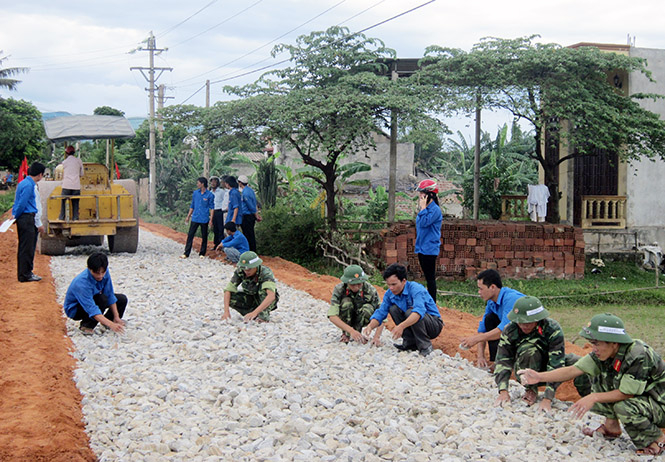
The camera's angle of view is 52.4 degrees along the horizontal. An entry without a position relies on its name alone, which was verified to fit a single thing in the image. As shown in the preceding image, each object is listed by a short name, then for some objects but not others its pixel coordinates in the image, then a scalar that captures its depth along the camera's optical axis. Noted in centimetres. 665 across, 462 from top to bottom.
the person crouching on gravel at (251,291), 738
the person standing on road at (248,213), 1332
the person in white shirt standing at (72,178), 1266
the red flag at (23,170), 2301
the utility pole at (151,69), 3272
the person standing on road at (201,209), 1338
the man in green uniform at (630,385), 421
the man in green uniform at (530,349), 503
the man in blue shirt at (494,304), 576
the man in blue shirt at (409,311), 649
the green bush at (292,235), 1551
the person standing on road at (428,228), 838
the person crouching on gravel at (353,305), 674
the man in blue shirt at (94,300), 661
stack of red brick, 1413
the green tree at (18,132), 3647
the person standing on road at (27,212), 952
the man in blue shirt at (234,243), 1226
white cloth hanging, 1722
